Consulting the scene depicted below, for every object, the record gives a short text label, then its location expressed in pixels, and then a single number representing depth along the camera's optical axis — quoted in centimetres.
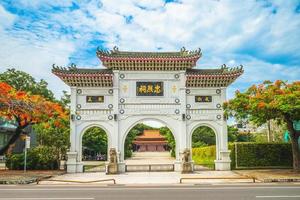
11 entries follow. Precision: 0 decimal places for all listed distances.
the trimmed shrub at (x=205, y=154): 2272
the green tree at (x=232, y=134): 3302
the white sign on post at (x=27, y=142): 1315
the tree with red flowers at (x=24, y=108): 1242
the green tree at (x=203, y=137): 3222
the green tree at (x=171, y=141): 3431
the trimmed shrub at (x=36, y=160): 1522
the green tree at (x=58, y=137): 1676
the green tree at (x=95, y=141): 2589
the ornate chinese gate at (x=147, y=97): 1538
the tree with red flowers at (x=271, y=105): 1213
